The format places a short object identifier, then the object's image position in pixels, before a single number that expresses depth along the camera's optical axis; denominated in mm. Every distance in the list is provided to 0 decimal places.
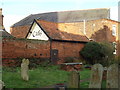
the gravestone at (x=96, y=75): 8219
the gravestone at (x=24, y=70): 12750
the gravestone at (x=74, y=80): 8266
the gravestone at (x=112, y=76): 7820
